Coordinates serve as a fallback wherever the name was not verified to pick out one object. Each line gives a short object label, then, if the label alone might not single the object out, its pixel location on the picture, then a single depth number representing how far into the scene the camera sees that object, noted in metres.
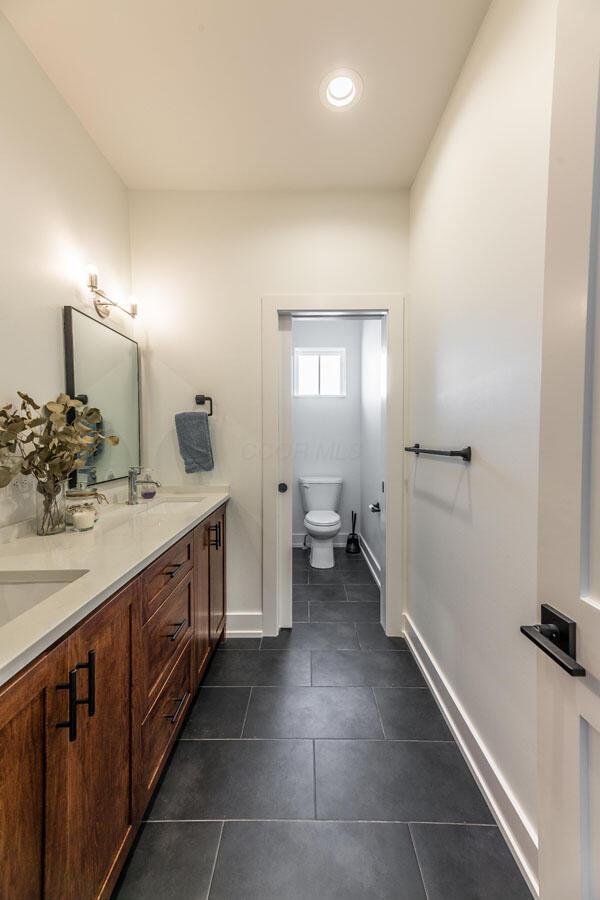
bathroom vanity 0.64
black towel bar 1.37
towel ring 2.21
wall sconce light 1.75
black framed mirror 1.65
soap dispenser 2.03
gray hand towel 2.17
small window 3.87
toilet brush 3.71
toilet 3.18
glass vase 1.35
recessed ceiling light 1.50
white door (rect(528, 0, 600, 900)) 0.55
